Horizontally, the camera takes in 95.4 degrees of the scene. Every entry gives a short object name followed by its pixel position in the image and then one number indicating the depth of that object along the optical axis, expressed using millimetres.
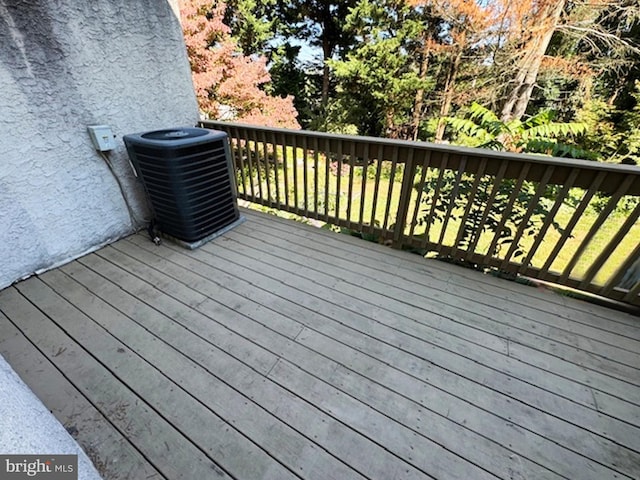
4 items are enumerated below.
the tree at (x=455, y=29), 7094
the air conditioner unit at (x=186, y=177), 2104
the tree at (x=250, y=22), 10281
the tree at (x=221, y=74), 5848
